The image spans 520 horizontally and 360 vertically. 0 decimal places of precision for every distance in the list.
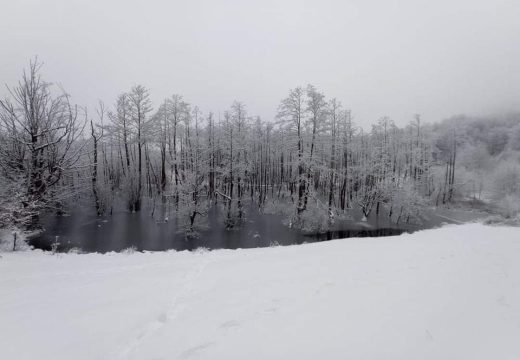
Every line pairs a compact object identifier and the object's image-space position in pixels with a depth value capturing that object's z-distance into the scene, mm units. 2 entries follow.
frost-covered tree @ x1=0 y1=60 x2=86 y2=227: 8873
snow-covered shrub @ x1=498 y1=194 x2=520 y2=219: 29578
